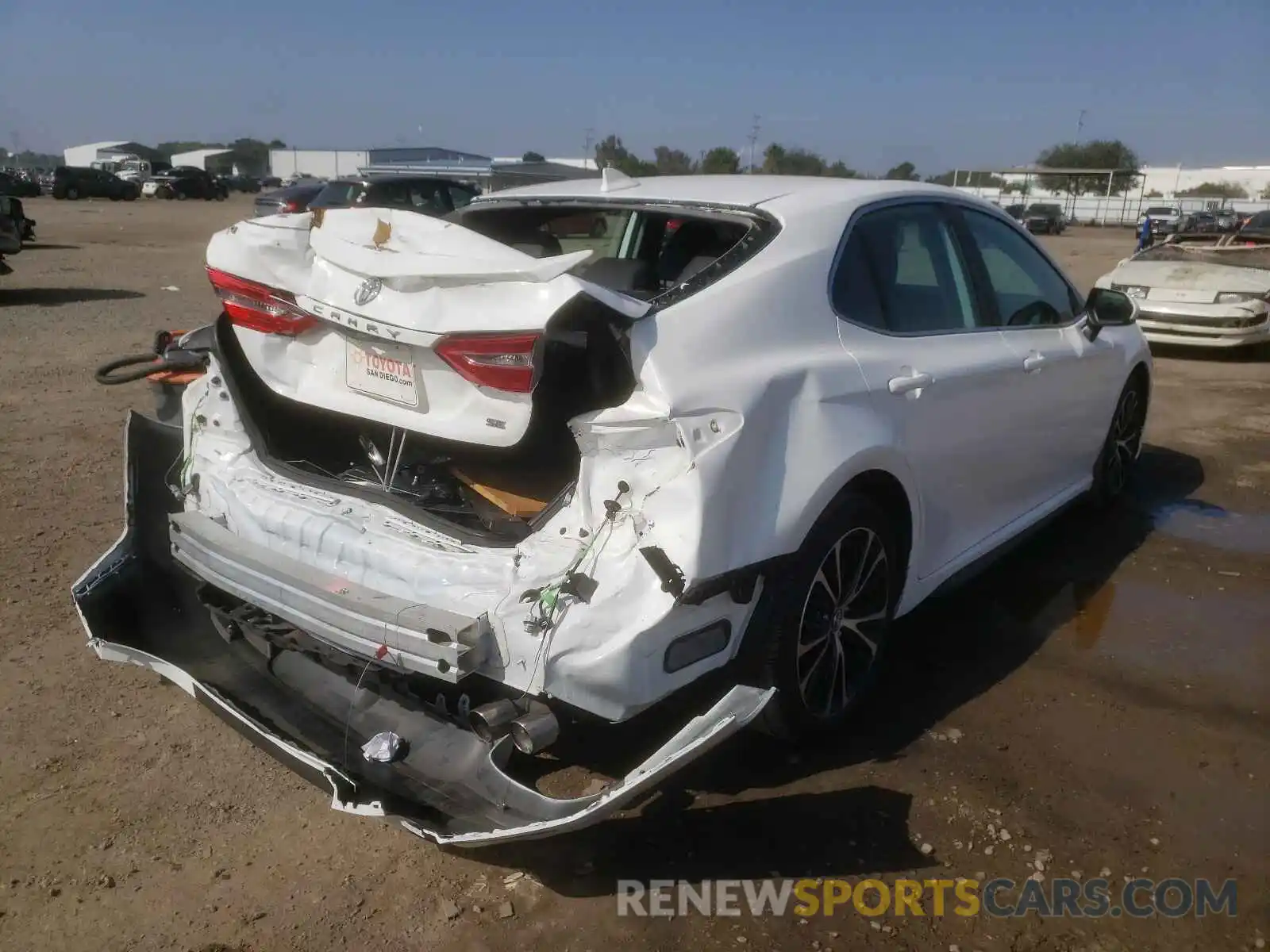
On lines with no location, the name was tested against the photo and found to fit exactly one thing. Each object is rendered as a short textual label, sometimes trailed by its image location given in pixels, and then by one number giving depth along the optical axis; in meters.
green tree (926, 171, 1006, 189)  59.47
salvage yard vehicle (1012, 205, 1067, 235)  43.16
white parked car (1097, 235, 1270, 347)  10.64
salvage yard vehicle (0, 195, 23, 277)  12.91
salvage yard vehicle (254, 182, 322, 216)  22.34
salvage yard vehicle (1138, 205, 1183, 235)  38.21
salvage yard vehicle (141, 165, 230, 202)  47.94
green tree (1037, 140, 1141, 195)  72.50
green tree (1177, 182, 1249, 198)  73.12
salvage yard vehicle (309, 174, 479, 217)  16.80
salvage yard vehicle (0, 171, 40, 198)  34.91
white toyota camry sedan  2.38
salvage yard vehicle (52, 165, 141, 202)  42.19
